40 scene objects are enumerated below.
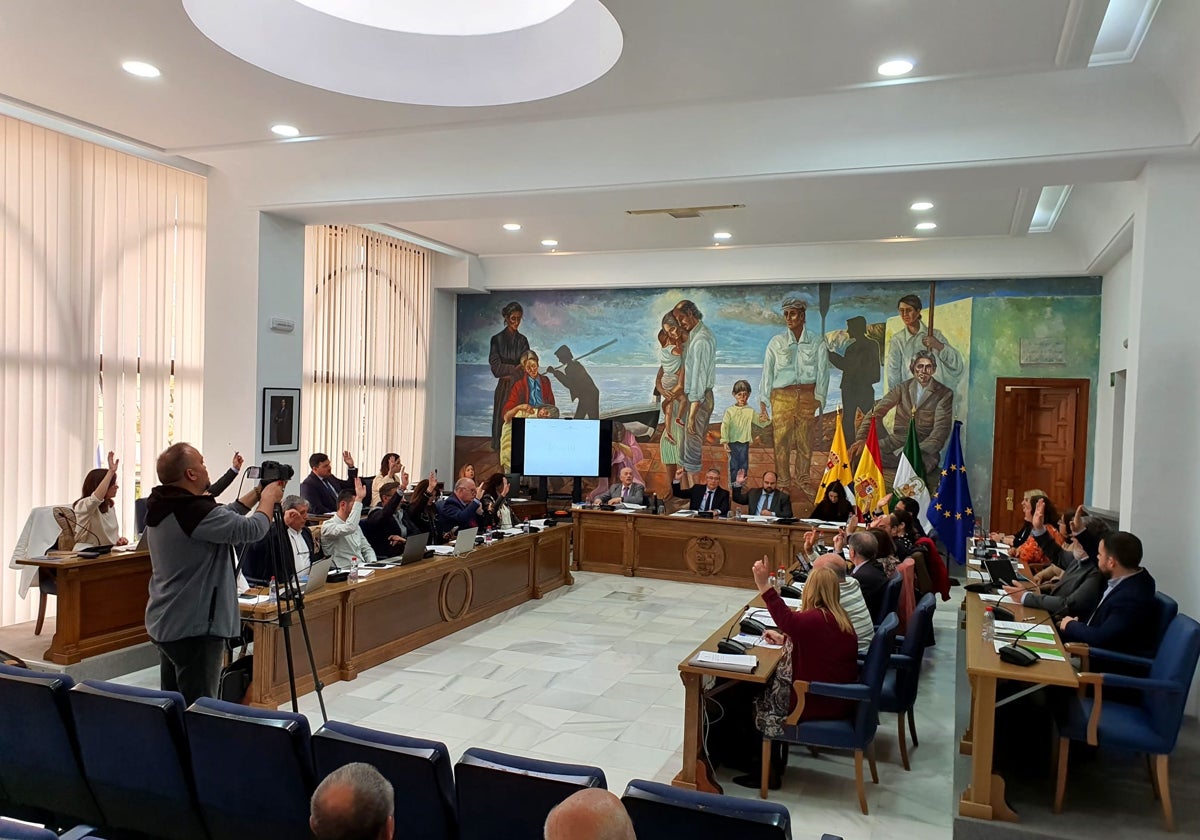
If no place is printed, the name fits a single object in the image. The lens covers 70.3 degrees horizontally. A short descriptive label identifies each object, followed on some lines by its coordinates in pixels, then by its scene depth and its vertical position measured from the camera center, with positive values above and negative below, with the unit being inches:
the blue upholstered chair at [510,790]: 110.2 -52.4
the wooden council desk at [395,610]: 237.5 -77.5
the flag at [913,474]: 442.0 -37.2
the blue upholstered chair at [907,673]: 208.5 -66.8
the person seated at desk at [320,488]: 382.0 -46.9
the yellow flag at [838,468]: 455.8 -36.2
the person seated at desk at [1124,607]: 202.8 -47.1
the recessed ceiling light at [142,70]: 231.9 +85.0
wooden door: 449.1 -20.3
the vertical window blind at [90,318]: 310.0 +24.0
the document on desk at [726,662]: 186.7 -58.9
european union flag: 425.1 -51.9
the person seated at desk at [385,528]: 332.2 -55.8
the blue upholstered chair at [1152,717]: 173.9 -64.5
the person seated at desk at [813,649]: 187.9 -55.3
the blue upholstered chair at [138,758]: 129.7 -58.6
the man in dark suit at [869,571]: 245.4 -49.1
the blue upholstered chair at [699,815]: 99.8 -50.1
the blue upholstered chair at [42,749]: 136.4 -60.6
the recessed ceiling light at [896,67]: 213.9 +85.2
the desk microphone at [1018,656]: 181.6 -54.0
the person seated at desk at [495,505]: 389.4 -53.2
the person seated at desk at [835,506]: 451.2 -56.3
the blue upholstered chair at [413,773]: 116.6 -53.2
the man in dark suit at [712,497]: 463.7 -54.9
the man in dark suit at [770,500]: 458.3 -55.4
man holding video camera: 162.7 -35.9
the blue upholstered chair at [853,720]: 185.6 -70.6
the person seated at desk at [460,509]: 369.7 -52.7
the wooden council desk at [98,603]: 253.1 -69.7
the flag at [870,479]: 436.1 -40.2
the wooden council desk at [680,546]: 425.1 -77.6
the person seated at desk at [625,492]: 480.8 -58.2
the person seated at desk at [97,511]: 280.2 -45.1
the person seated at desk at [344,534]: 291.6 -51.6
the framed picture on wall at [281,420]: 343.6 -15.2
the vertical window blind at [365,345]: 453.7 +23.4
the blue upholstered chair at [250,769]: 122.5 -56.6
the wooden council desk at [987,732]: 174.9 -68.0
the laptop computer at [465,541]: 322.3 -58.1
